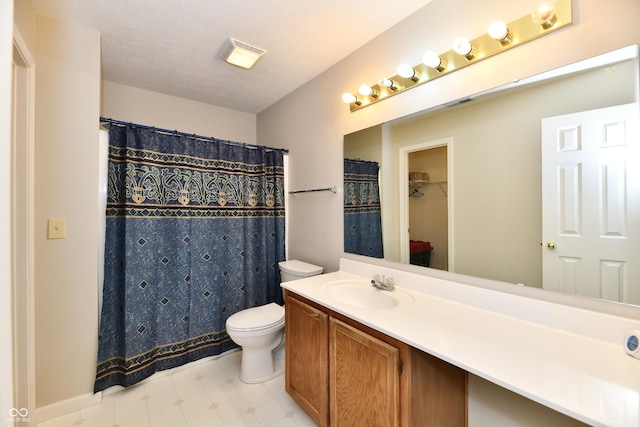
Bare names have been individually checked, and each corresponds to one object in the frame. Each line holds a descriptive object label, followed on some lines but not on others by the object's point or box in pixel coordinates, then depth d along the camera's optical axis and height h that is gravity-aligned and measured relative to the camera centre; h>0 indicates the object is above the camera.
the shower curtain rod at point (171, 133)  1.77 +0.62
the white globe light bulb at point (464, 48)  1.23 +0.78
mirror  0.97 +0.27
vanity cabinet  1.01 -0.72
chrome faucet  1.51 -0.40
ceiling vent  1.78 +1.14
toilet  1.81 -0.85
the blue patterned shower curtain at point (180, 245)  1.82 -0.24
